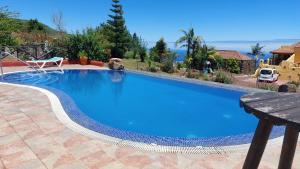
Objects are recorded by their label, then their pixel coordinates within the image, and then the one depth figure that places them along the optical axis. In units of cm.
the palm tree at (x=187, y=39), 1959
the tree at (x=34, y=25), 3045
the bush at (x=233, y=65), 1951
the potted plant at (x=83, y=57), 1466
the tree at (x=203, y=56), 1823
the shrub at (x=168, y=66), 1399
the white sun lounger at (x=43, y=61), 1163
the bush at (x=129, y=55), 2114
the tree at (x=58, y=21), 2406
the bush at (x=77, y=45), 1467
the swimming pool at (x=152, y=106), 491
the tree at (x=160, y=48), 2031
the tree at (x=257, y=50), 3231
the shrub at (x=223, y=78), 1074
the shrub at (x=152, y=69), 1367
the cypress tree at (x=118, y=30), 2060
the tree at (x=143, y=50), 1905
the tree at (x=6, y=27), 1343
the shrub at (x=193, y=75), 1188
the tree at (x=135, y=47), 2053
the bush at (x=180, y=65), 1594
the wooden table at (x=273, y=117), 153
